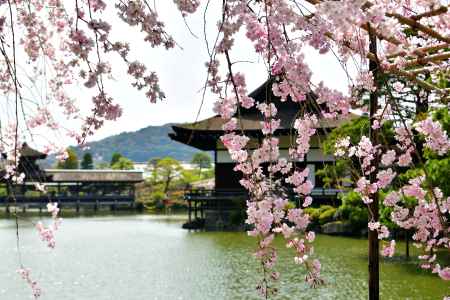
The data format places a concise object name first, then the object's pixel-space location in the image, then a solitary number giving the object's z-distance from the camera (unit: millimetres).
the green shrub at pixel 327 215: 15828
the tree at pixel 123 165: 58438
